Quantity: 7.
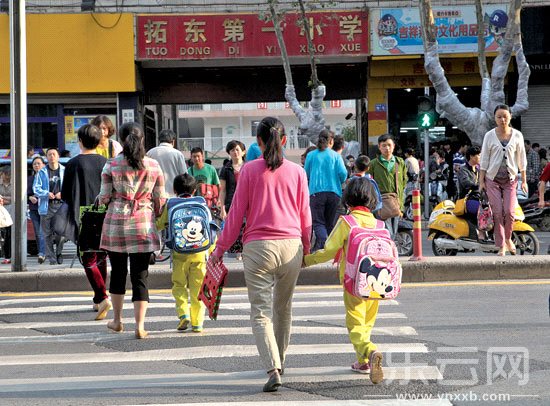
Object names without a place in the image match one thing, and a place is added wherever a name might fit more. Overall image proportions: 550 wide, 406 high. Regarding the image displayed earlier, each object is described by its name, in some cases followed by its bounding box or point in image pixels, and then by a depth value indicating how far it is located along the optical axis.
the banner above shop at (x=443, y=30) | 26.39
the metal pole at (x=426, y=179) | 22.72
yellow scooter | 13.55
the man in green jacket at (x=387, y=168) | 13.47
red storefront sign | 26.67
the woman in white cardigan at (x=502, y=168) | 12.44
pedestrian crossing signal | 22.69
